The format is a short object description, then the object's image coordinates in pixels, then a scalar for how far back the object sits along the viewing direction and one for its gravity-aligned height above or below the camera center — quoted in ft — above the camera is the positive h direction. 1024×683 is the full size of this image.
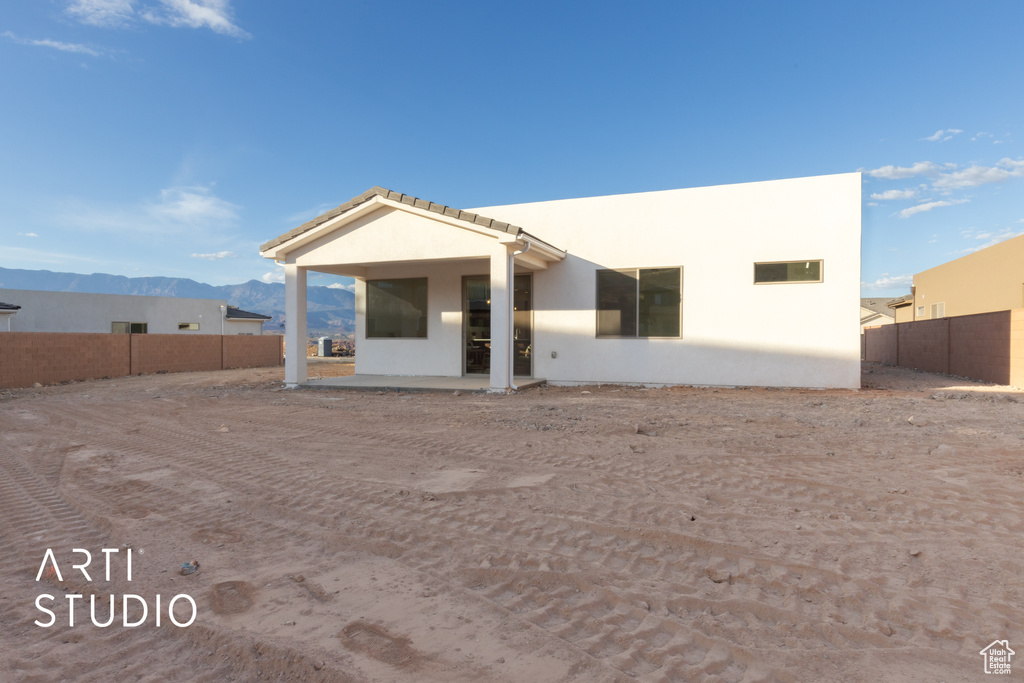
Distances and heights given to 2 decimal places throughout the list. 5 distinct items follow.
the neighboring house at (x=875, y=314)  125.94 +6.73
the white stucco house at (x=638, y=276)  33.40 +4.48
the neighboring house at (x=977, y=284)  67.10 +8.44
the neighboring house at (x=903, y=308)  101.89 +6.98
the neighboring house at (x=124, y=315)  84.32 +4.53
